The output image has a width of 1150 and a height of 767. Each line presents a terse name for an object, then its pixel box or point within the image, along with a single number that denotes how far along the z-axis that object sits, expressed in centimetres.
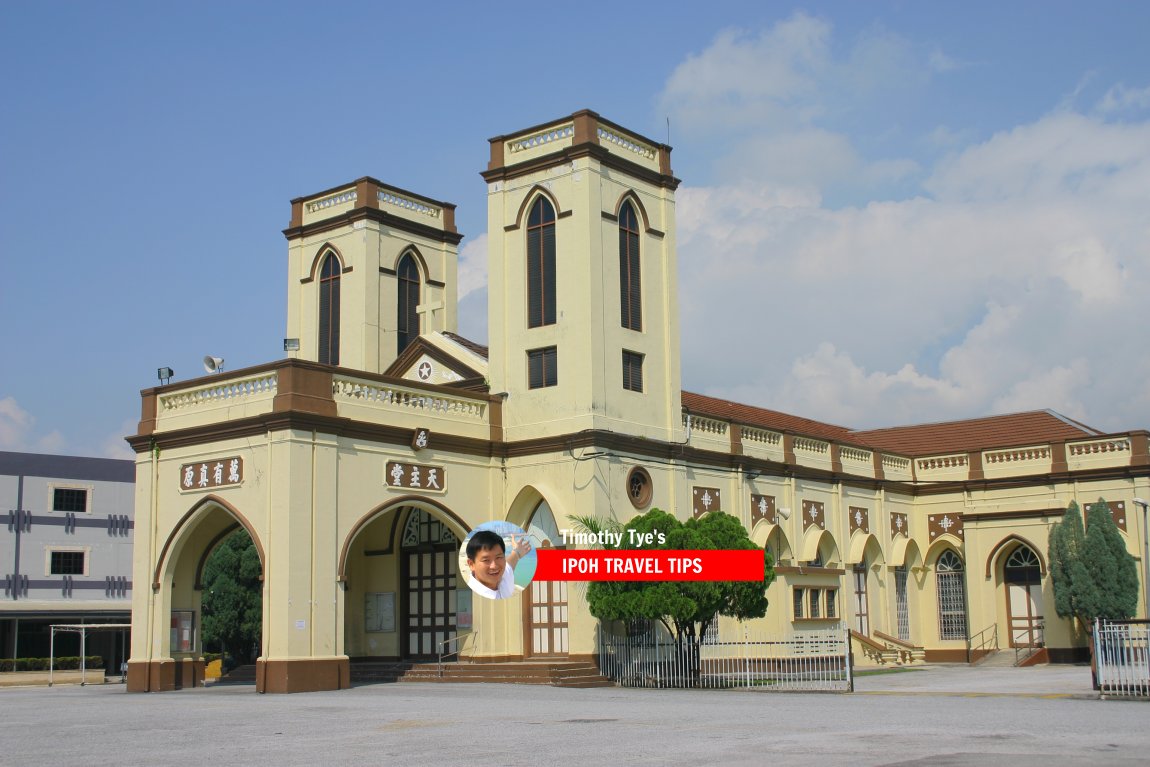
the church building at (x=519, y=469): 2492
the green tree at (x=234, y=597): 3981
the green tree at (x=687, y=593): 2486
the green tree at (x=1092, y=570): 3278
